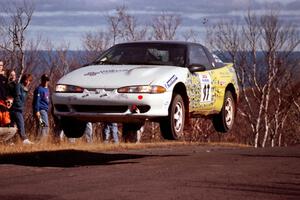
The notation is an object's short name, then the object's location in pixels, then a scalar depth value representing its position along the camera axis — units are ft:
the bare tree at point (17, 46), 105.40
